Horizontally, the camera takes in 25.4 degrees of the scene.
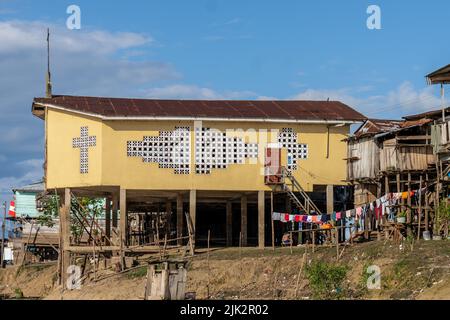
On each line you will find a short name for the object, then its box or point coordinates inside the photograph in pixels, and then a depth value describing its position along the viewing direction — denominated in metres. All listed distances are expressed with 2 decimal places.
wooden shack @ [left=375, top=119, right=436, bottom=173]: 44.25
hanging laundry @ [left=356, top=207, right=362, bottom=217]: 44.84
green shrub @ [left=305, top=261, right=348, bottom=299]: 35.12
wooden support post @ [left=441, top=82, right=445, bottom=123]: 41.97
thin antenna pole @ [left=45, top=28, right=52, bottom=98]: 53.05
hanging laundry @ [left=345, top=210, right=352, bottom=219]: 45.44
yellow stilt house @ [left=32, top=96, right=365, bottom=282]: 49.88
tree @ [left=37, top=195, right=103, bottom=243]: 66.06
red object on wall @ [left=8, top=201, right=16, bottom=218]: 77.31
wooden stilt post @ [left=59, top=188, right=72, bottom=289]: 50.71
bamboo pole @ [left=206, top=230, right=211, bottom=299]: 42.13
